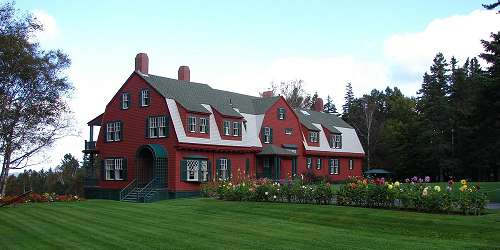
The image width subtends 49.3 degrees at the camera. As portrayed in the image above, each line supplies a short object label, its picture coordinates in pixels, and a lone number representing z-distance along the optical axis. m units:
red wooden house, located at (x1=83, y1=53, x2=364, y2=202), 34.69
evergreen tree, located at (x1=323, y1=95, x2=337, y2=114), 84.44
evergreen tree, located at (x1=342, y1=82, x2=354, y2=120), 79.45
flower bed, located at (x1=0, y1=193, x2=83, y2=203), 28.68
